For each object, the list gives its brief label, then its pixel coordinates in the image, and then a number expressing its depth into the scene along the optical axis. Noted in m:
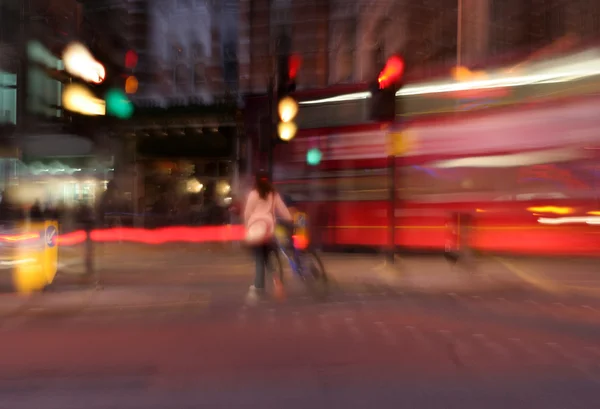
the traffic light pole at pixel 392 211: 12.48
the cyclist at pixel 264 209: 9.55
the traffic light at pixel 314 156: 15.73
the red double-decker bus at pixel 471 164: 12.59
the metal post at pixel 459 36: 21.07
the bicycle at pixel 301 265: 9.55
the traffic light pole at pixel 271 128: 10.57
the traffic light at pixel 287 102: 10.70
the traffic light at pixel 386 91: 11.65
